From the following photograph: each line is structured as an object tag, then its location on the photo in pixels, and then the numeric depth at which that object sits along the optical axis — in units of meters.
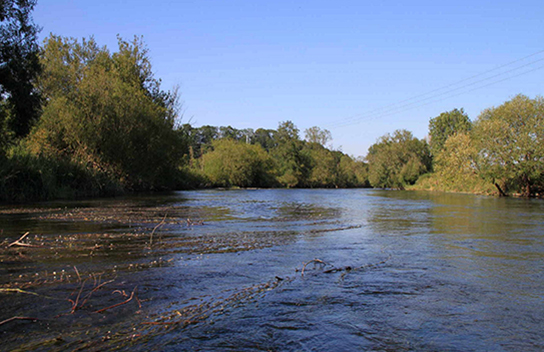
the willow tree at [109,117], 30.00
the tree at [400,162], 78.94
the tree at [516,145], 36.09
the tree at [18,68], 21.62
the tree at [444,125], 85.64
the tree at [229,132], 157.00
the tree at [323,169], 90.88
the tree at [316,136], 108.56
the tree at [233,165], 62.69
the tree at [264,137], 158.35
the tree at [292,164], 84.00
